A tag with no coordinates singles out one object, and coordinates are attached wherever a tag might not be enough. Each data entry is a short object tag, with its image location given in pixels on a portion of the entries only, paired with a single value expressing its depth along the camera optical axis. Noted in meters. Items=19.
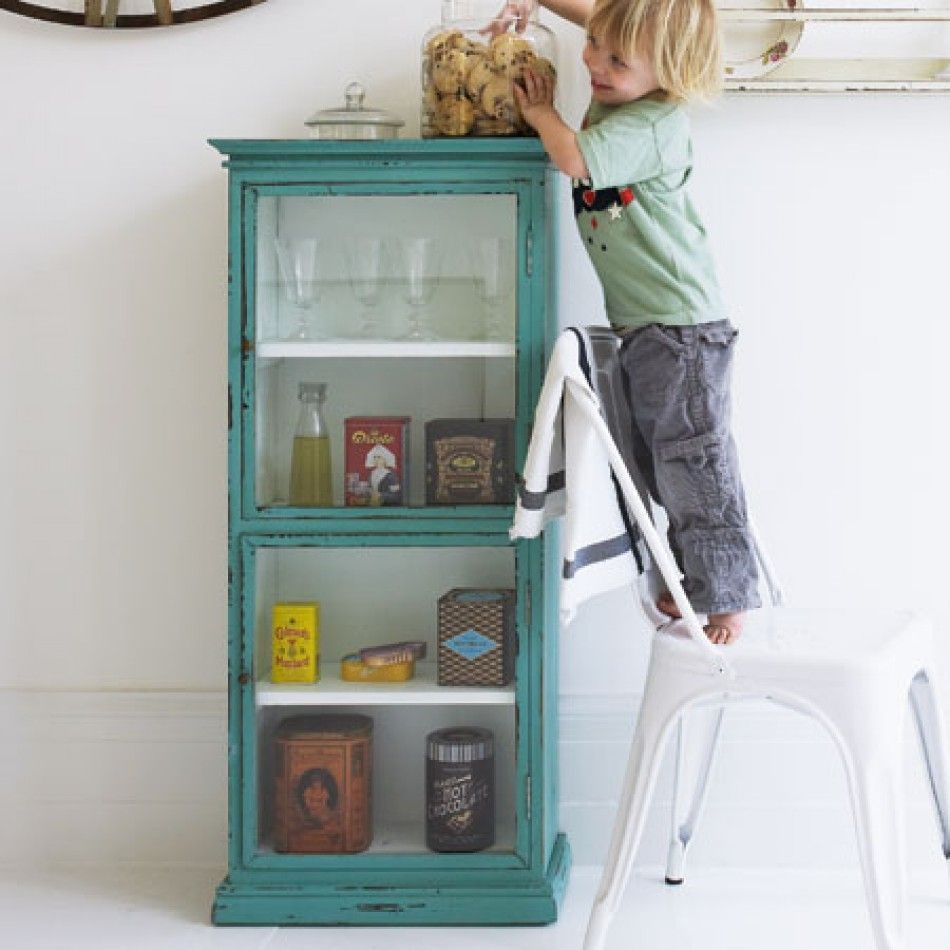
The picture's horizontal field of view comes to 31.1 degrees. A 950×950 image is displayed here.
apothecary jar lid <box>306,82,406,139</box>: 2.72
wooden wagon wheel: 2.88
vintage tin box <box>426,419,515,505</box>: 2.64
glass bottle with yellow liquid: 2.66
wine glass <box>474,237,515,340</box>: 2.62
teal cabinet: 2.61
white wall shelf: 2.83
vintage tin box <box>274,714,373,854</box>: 2.71
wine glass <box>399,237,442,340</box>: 2.63
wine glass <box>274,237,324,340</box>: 2.64
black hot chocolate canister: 2.70
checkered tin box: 2.67
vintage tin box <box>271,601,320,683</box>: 2.69
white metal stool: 2.32
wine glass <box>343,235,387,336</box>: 2.64
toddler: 2.46
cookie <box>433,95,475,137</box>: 2.61
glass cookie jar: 2.60
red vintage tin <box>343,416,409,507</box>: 2.65
